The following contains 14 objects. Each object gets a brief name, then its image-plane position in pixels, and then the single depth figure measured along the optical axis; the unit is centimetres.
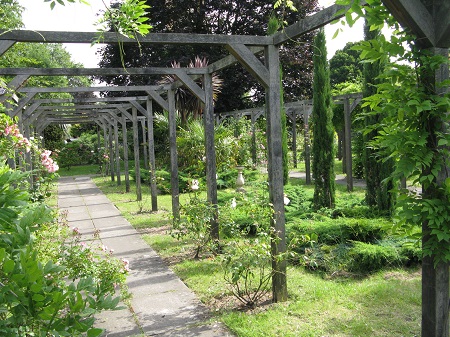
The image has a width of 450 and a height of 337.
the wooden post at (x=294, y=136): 1521
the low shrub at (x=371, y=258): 475
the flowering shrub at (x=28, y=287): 124
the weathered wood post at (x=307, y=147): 1313
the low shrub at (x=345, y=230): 548
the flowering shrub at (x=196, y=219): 521
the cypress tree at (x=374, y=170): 689
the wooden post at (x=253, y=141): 1593
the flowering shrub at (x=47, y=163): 636
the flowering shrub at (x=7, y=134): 413
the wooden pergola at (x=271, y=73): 236
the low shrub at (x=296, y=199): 744
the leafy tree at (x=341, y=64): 3609
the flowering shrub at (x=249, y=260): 380
